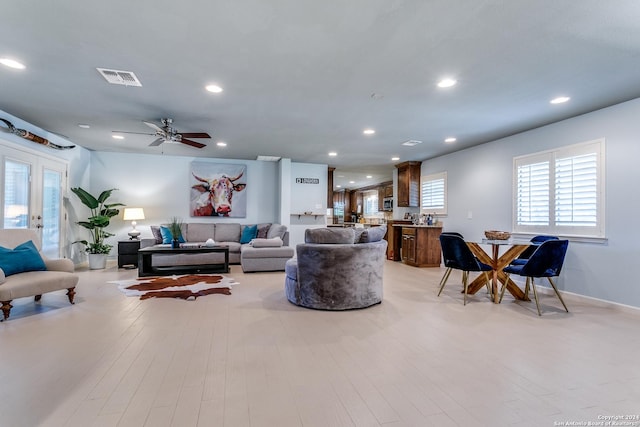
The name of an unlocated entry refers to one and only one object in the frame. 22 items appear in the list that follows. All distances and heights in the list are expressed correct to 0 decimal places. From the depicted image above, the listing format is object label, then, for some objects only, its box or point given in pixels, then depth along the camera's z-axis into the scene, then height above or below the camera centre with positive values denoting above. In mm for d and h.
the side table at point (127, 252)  6484 -789
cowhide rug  4324 -1090
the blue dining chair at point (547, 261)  3625 -500
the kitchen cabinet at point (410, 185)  7852 +796
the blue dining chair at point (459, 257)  3998 -513
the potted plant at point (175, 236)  5782 -399
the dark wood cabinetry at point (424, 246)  6949 -648
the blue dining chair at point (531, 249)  4434 -449
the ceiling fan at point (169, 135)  4617 +1189
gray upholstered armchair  3604 -638
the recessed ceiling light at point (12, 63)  2951 +1432
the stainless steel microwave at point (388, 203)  10877 +464
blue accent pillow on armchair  3505 -539
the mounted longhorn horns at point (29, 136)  4523 +1210
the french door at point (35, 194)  4641 +318
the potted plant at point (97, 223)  6379 -195
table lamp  6801 -23
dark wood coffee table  5516 -967
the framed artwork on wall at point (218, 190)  7758 +635
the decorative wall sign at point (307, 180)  8357 +946
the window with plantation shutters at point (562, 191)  4125 +396
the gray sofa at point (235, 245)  6004 -626
